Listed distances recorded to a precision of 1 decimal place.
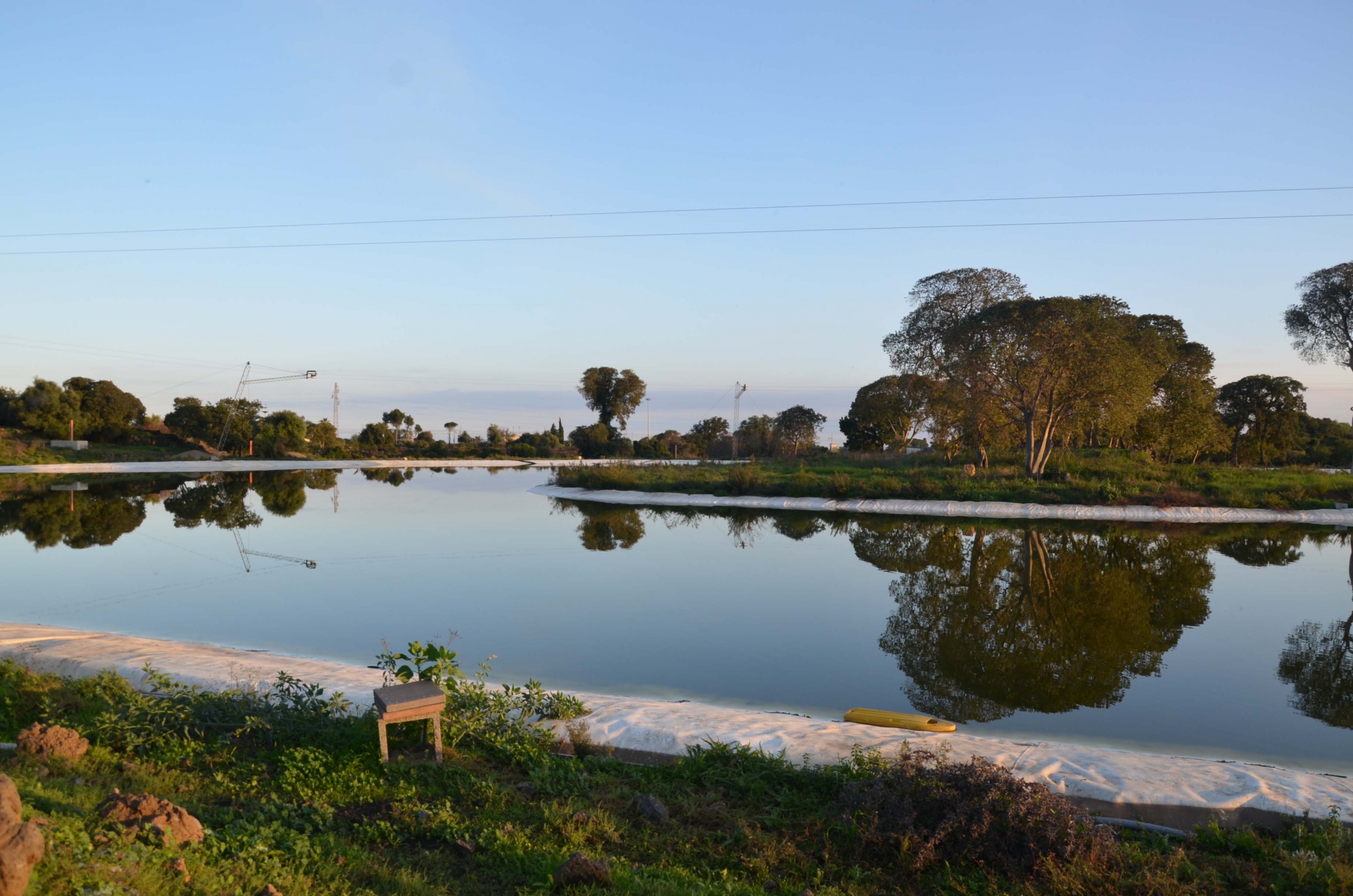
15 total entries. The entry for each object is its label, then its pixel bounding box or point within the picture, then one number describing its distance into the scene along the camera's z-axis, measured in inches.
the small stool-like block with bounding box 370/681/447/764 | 178.2
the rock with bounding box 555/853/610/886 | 129.7
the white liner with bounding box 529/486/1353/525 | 857.5
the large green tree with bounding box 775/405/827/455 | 1925.4
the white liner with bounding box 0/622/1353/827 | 167.9
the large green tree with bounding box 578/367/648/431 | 2496.3
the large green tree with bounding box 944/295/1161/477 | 1026.1
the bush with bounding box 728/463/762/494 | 1083.3
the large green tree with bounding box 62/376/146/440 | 2043.6
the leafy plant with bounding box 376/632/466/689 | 198.4
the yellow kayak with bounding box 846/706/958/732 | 229.5
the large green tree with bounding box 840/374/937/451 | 1517.0
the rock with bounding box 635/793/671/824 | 159.9
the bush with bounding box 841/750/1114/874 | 141.8
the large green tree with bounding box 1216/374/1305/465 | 1584.6
